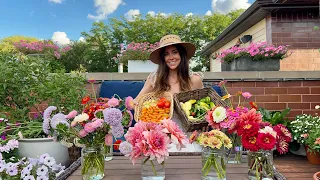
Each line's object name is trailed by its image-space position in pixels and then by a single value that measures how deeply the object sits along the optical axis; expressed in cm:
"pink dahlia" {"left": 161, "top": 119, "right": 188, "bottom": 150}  110
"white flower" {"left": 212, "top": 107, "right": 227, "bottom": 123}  118
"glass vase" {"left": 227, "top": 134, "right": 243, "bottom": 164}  137
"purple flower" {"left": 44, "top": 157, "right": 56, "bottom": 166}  154
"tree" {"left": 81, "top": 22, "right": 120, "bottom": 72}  1474
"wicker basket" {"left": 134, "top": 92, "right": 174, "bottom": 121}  217
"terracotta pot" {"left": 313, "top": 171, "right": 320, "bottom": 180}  180
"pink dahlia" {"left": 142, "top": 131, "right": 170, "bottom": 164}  106
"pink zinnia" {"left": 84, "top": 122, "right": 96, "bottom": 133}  111
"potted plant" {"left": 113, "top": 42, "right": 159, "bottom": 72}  452
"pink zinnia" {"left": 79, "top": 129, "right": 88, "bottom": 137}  113
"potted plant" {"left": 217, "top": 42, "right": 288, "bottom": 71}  405
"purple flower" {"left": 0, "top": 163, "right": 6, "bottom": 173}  156
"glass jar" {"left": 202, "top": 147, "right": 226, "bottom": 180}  117
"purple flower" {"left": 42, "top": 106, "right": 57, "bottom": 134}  114
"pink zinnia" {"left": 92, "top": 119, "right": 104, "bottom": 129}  110
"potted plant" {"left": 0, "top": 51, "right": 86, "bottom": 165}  216
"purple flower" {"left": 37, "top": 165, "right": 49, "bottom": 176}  147
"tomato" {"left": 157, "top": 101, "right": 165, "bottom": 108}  216
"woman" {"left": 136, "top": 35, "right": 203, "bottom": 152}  258
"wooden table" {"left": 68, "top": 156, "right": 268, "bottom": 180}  129
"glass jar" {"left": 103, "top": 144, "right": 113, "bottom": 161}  150
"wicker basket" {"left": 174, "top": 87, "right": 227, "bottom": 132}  195
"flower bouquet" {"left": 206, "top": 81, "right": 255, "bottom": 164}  117
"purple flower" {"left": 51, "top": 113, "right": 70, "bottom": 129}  112
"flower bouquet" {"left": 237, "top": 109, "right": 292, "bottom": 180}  110
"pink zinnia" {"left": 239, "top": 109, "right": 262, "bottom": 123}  113
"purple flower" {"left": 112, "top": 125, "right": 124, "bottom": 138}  113
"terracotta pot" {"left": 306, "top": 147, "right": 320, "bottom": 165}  275
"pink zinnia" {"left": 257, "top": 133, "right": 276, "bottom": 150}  110
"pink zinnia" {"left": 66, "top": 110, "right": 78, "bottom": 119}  118
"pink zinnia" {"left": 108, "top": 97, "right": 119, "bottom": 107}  122
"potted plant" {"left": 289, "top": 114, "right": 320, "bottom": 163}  265
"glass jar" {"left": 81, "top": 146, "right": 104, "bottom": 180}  121
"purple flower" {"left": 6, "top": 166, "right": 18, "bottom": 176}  155
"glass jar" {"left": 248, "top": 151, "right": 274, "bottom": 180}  118
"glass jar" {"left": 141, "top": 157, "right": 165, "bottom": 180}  118
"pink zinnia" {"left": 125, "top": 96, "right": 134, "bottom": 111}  127
